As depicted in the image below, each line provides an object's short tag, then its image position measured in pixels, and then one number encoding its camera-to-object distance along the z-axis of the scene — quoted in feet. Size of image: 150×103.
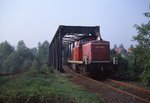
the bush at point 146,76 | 38.55
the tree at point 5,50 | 227.18
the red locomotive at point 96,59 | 60.44
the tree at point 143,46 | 42.01
